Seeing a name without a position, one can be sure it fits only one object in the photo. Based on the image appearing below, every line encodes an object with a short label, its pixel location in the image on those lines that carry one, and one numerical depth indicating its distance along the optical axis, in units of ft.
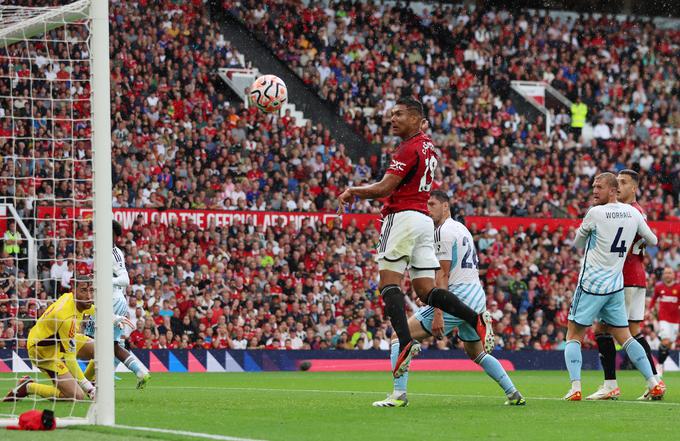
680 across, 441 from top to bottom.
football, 52.13
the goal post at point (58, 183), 28.55
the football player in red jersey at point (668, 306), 71.61
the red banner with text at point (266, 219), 83.35
